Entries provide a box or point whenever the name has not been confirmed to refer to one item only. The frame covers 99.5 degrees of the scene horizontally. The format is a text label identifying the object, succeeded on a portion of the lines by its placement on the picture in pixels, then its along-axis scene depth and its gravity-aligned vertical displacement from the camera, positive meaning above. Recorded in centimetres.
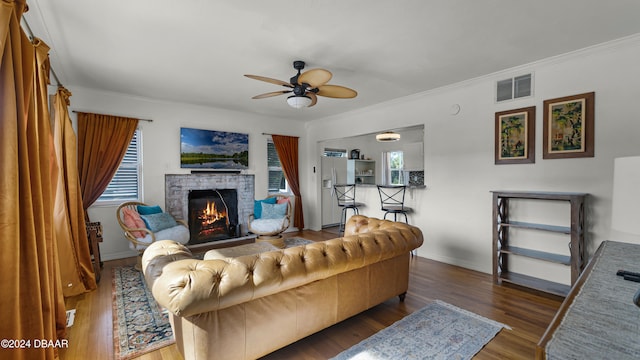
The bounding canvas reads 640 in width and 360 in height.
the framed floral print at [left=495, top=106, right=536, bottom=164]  327 +47
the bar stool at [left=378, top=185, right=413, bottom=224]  454 -47
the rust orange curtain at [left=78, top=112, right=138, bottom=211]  404 +43
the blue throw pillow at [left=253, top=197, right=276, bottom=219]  530 -66
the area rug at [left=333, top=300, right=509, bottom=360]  199 -132
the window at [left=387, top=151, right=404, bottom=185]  835 +23
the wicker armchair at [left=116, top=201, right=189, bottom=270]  376 -83
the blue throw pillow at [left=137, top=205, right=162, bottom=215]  427 -53
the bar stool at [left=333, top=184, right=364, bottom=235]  539 -53
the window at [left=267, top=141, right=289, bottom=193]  611 +8
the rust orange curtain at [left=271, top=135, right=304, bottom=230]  614 +23
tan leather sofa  150 -75
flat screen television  497 +51
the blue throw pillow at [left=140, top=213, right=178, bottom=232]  398 -68
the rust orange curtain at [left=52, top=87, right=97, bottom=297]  296 -43
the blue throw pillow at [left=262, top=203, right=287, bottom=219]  521 -69
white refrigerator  669 -20
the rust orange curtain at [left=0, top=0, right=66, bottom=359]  138 -15
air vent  329 +108
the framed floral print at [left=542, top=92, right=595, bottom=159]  288 +52
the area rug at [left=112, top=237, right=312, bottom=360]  214 -133
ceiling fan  276 +96
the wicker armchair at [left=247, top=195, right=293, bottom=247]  488 -96
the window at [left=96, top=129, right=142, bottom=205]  437 -6
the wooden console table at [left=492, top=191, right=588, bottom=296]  276 -76
